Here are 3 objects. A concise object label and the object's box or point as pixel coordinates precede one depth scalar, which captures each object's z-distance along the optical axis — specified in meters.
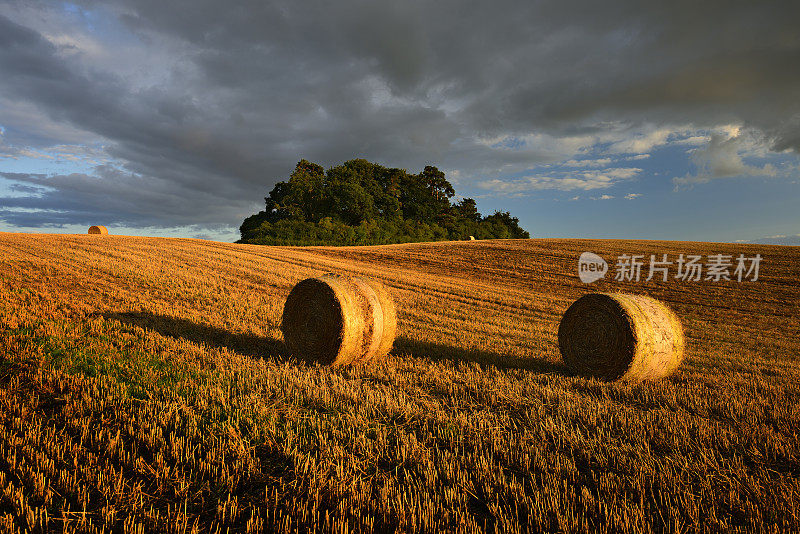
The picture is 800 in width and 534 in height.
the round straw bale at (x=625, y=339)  6.88
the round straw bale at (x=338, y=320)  6.92
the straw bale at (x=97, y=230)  36.39
